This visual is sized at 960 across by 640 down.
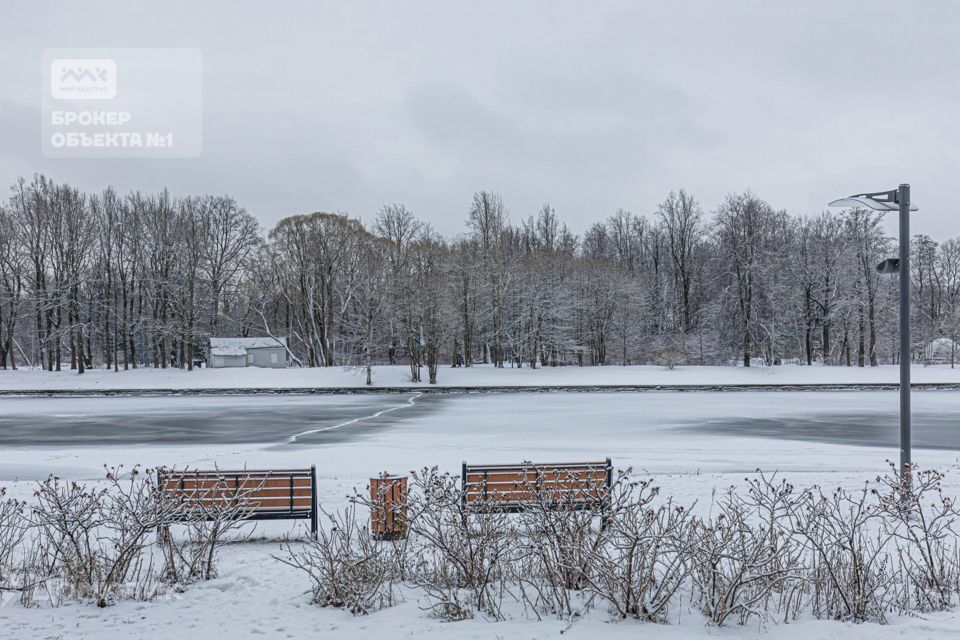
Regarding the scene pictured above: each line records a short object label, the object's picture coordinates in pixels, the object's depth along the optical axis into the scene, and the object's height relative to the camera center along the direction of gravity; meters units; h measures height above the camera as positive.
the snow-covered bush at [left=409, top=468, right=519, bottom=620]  5.88 -2.33
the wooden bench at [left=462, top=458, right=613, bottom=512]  6.73 -2.06
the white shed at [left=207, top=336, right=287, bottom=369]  61.28 -2.06
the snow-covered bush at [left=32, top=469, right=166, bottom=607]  6.21 -2.30
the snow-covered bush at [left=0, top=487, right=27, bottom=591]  6.38 -2.48
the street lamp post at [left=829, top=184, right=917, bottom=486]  9.69 +0.95
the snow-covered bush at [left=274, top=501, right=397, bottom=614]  5.98 -2.39
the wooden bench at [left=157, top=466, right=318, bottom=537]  8.54 -2.24
